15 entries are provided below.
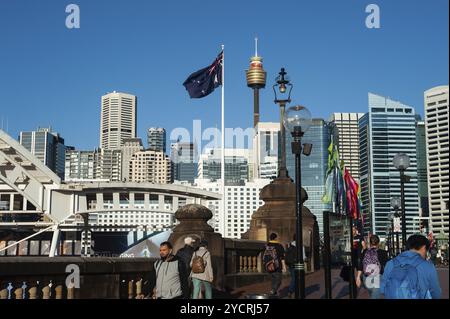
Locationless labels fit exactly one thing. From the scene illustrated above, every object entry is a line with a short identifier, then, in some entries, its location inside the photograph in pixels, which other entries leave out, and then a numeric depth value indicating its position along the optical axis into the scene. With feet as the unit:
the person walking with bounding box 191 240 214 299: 33.04
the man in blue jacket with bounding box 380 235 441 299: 21.43
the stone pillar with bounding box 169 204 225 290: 49.88
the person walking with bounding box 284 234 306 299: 44.34
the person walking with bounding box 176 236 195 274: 36.50
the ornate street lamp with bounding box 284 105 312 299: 33.27
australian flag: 111.96
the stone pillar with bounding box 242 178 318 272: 73.97
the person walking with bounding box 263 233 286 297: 43.11
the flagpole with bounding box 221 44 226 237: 116.88
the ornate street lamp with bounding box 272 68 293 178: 74.23
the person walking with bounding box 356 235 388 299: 35.76
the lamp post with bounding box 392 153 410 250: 56.70
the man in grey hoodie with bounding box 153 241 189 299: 28.14
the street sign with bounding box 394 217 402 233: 112.31
